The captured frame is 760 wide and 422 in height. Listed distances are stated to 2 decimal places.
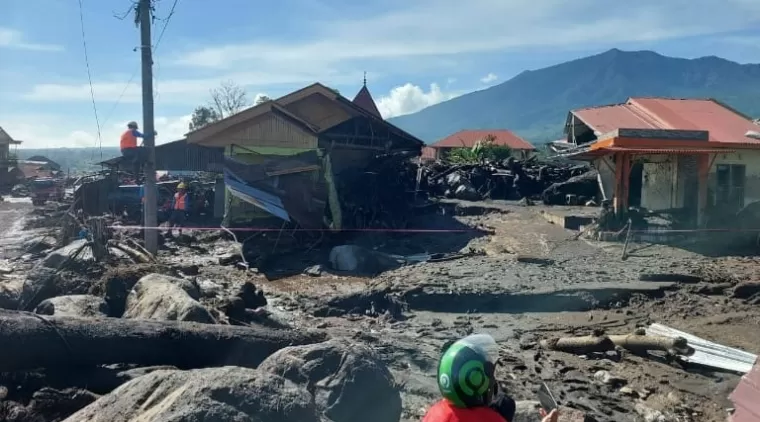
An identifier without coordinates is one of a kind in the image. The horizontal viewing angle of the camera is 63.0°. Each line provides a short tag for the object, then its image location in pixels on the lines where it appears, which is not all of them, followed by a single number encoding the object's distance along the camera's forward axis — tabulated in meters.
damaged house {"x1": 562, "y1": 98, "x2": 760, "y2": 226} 16.22
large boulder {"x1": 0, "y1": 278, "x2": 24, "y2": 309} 8.23
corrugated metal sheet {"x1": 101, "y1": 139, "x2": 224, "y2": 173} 19.89
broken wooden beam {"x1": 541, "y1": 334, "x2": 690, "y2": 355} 7.72
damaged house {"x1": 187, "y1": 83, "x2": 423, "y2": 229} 18.31
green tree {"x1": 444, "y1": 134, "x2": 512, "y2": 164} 37.78
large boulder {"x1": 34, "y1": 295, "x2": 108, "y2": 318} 7.04
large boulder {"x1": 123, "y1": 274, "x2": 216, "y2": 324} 6.82
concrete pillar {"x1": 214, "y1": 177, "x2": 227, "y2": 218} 20.17
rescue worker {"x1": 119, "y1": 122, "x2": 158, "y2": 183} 12.39
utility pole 12.27
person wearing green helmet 2.62
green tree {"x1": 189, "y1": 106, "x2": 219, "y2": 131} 60.59
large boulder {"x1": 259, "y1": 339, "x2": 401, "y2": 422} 4.62
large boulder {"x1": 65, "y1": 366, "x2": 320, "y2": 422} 3.40
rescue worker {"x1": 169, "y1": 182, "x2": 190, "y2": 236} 19.56
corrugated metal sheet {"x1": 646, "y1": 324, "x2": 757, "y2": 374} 7.46
